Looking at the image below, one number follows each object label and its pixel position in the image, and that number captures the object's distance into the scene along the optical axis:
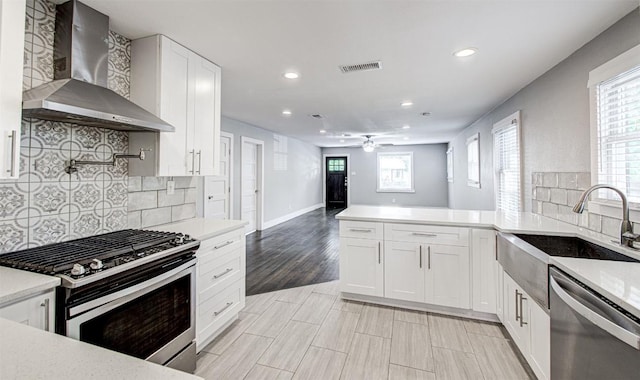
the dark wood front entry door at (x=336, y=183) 11.02
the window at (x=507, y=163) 3.60
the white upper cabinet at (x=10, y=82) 1.28
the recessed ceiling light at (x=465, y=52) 2.41
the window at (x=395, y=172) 10.21
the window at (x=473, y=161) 5.49
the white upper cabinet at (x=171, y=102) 2.16
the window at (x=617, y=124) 1.79
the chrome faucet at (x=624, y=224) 1.60
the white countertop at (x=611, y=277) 1.07
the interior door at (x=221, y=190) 4.79
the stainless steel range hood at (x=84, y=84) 1.50
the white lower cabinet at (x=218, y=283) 2.06
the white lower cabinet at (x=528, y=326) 1.64
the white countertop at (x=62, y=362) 0.64
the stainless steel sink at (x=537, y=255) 1.67
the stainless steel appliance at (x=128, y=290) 1.28
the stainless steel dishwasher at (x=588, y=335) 1.03
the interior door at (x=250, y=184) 5.87
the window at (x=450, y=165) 8.45
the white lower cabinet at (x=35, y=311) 1.11
